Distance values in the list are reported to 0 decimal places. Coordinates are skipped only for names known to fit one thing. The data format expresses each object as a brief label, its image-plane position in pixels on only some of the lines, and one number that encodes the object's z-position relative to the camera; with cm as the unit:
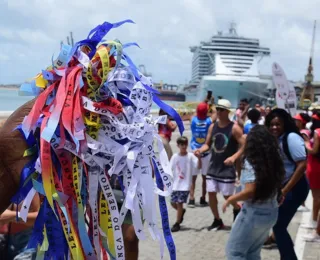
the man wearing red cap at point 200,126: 917
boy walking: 717
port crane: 6806
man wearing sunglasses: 707
